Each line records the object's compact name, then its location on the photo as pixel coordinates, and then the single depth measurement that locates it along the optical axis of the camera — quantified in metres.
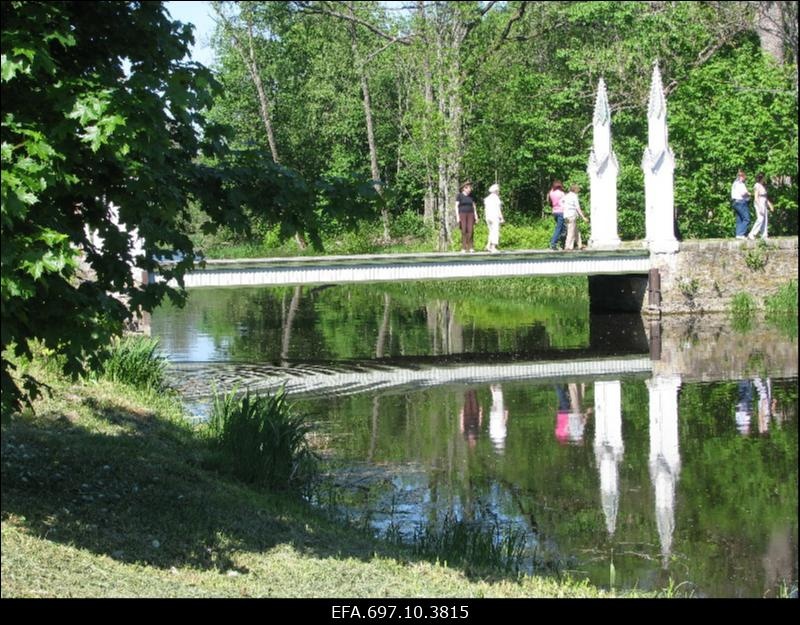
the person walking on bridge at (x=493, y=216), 28.88
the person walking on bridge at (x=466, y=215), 28.45
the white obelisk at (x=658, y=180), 29.59
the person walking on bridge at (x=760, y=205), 30.33
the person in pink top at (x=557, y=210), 30.38
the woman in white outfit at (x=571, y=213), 30.02
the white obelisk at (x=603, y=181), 30.92
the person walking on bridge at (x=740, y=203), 30.02
